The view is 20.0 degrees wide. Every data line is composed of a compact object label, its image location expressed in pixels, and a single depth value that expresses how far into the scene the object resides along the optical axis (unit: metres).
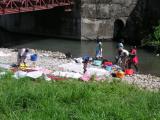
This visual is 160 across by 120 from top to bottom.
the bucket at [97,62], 25.19
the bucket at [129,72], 22.75
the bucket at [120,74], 21.88
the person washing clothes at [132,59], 23.70
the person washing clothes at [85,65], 22.09
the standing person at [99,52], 27.17
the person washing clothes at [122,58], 24.45
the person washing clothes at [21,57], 22.50
